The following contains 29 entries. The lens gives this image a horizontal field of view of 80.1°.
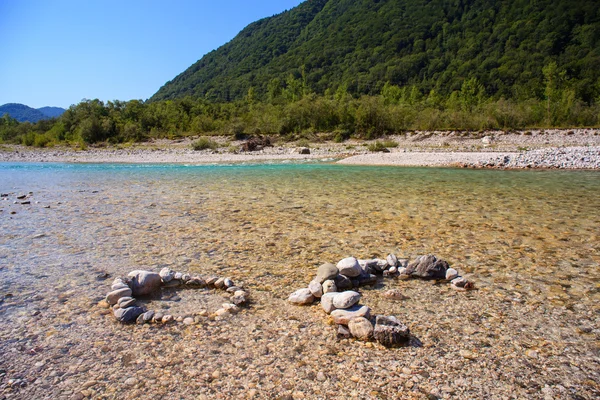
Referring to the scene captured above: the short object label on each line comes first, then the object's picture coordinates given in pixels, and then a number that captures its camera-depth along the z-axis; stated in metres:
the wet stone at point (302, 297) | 3.52
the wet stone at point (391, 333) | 2.79
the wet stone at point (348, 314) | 3.07
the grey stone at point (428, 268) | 4.11
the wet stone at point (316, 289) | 3.59
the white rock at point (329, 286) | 3.62
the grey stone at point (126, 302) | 3.34
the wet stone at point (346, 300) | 3.22
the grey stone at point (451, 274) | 4.03
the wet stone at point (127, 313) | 3.18
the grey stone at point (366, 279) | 3.96
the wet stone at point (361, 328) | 2.88
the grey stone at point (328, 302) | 3.31
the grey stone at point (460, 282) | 3.83
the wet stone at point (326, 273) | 3.80
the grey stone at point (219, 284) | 3.88
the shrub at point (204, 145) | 36.06
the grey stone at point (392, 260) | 4.34
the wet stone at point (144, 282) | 3.69
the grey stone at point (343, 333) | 2.93
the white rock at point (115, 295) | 3.46
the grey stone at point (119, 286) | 3.63
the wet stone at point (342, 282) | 3.78
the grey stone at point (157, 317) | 3.19
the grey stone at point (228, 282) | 3.86
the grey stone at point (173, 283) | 3.91
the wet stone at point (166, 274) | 3.93
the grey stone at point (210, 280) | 3.93
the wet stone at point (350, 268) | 3.96
